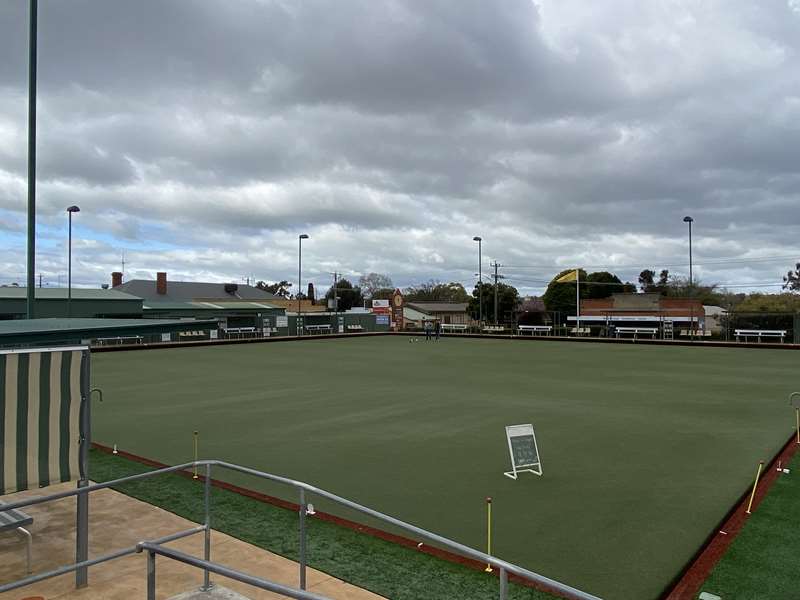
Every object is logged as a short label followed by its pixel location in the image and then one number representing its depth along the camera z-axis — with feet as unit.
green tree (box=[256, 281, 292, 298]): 453.17
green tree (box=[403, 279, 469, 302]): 458.13
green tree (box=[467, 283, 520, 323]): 269.44
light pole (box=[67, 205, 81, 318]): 104.06
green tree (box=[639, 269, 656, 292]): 370.32
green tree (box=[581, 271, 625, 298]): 294.25
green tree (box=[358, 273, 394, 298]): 451.12
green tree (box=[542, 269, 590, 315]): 271.88
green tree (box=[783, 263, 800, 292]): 292.20
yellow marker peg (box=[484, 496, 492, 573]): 18.58
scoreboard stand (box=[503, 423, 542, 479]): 28.07
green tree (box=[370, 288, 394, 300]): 429.79
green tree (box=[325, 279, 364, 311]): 379.10
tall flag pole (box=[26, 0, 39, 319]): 28.94
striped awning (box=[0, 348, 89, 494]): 16.17
